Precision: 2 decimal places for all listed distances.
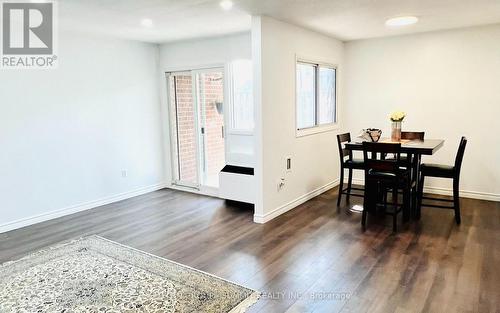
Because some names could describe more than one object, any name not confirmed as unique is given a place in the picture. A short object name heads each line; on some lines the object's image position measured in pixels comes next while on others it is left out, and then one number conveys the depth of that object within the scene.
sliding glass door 5.82
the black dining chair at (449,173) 4.15
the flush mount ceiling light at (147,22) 4.35
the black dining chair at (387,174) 4.04
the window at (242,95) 5.37
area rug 2.62
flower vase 4.88
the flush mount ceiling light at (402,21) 4.43
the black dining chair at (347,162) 4.93
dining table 4.09
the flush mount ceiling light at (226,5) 3.65
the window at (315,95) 5.29
